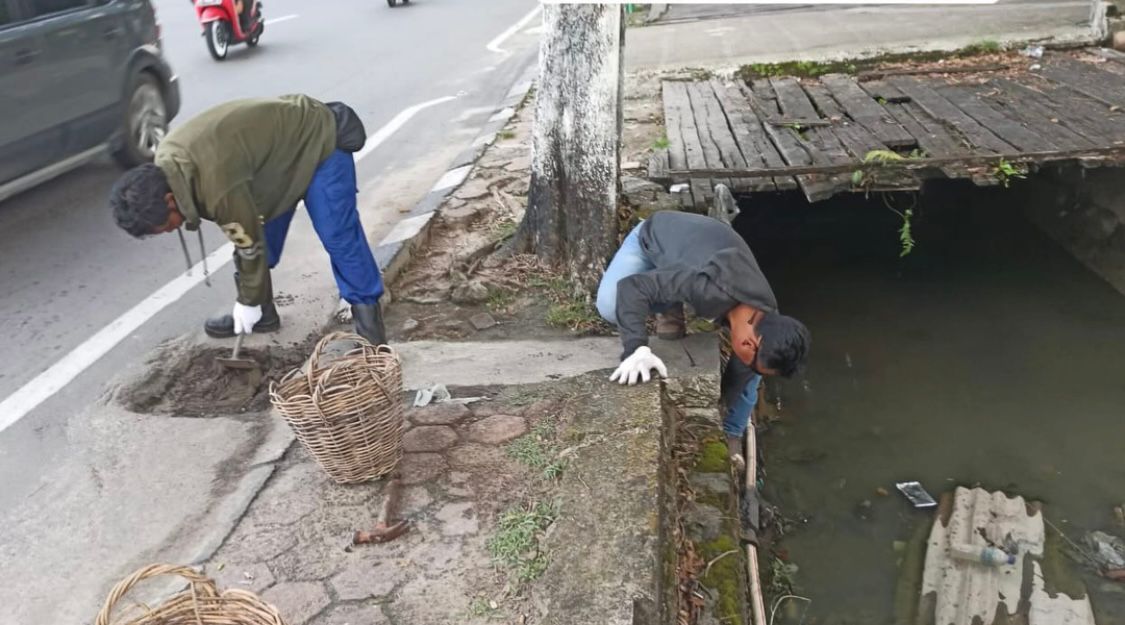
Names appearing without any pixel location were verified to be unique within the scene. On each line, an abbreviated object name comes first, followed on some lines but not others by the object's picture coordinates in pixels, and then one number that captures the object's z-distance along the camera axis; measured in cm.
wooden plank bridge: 514
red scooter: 1113
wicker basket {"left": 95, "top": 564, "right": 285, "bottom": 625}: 218
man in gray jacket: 326
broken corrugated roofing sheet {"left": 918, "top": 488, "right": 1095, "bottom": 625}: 384
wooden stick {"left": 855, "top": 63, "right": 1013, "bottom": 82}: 740
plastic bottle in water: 407
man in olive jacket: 341
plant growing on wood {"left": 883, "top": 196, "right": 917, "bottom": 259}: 536
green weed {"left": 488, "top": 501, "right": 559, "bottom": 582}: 278
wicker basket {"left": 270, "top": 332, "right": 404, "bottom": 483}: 296
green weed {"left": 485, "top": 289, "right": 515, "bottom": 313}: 468
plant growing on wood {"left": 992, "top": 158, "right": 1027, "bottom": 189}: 506
